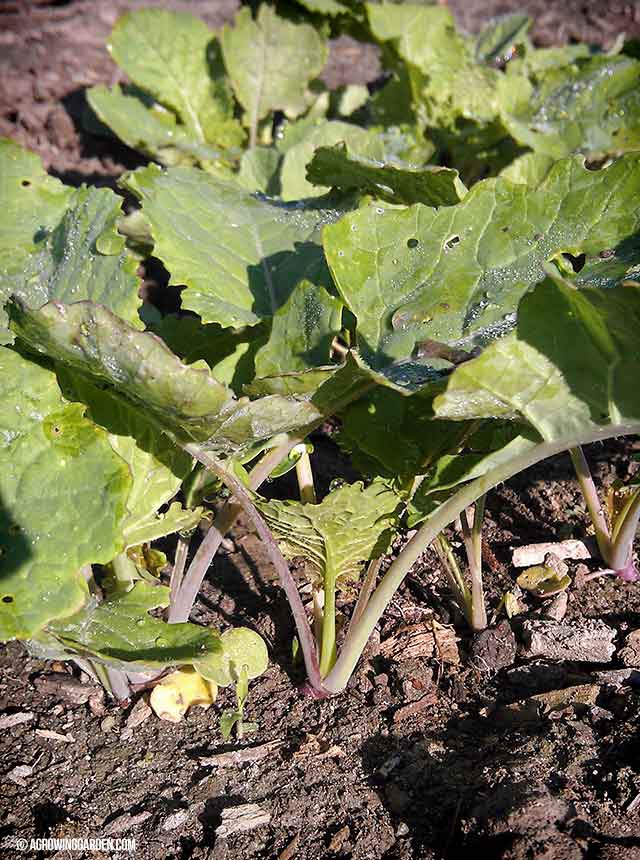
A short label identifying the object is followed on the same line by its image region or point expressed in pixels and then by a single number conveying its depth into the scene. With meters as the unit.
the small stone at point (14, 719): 0.50
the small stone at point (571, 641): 0.51
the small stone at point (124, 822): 0.46
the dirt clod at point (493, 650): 0.51
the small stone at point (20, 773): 0.48
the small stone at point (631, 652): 0.50
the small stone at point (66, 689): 0.51
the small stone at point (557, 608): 0.52
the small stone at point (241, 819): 0.46
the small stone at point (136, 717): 0.50
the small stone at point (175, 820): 0.46
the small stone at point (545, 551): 0.54
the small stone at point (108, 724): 0.50
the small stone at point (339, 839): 0.45
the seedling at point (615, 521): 0.52
